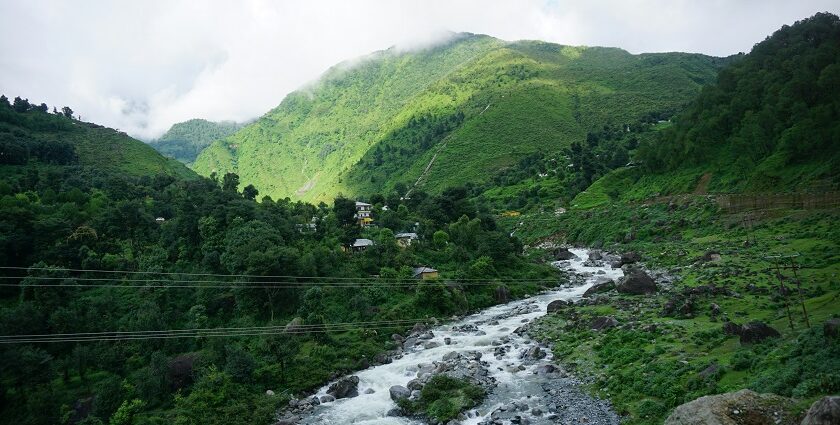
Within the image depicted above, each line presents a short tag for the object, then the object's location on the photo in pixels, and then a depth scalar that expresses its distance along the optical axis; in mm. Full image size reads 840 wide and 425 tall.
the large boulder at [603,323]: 36969
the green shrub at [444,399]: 27516
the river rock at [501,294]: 58562
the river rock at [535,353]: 35281
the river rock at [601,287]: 51781
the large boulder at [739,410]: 16125
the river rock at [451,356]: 37525
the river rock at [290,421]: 29797
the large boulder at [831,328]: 19016
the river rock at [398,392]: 31231
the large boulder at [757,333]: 24578
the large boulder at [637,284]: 46469
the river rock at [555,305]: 47656
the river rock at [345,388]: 33375
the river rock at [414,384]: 32562
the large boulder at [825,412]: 13734
